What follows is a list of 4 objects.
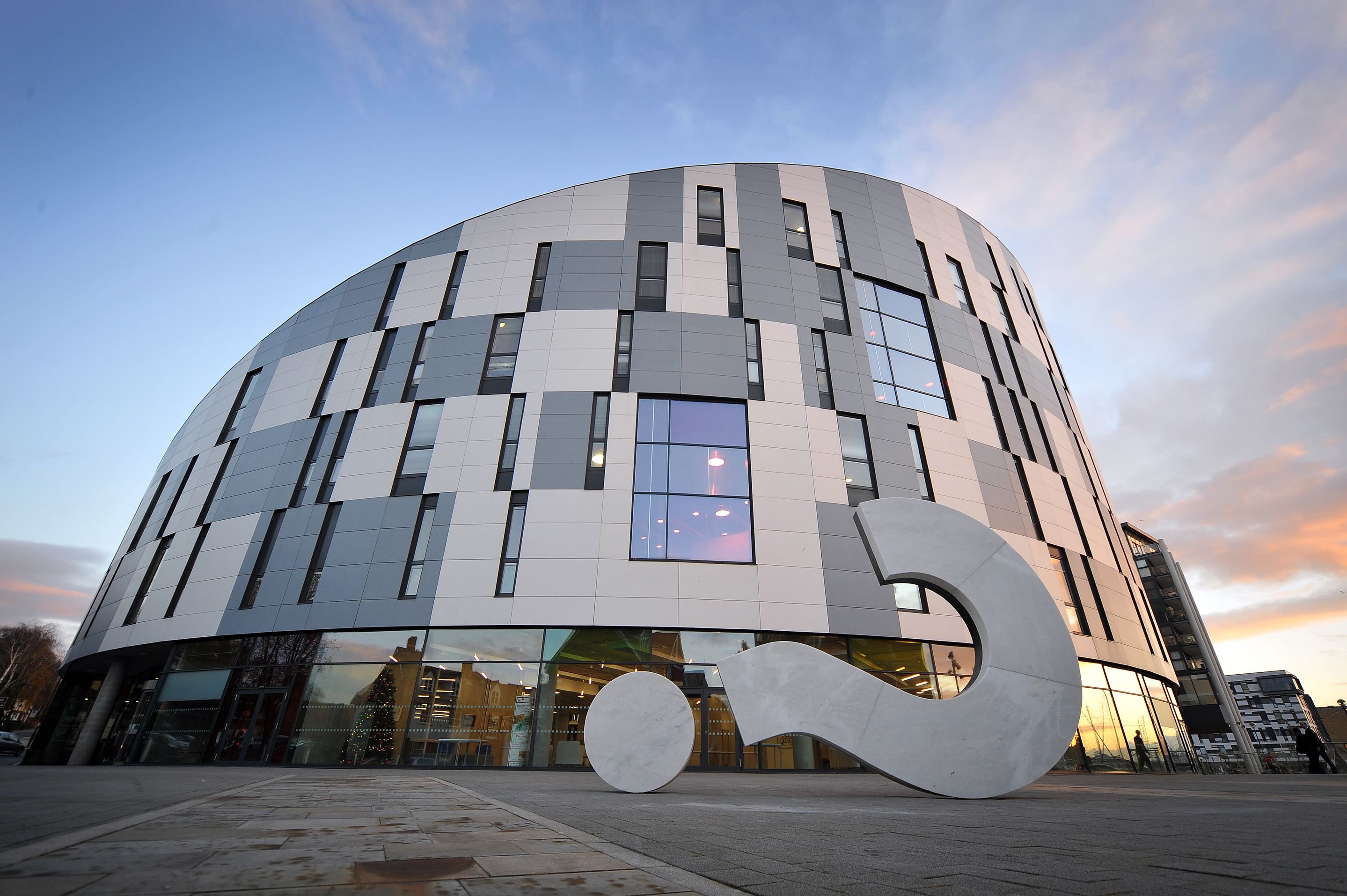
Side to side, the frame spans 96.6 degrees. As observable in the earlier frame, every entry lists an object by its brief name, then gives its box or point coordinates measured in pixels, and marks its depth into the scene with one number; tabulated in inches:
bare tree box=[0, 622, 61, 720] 2022.6
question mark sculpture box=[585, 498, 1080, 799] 349.1
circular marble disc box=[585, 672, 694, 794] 374.6
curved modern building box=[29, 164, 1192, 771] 703.7
